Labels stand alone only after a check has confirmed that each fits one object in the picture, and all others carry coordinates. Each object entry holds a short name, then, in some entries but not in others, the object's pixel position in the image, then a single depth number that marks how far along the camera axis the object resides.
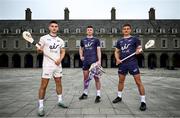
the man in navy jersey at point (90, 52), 4.06
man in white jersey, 3.20
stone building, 28.35
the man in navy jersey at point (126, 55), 3.49
